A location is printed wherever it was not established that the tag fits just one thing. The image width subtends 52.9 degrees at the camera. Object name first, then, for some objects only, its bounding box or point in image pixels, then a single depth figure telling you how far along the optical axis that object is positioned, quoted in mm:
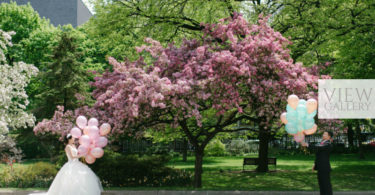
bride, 10047
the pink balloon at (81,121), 10867
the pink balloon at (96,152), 10625
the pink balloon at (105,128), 11047
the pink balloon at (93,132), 10711
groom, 10195
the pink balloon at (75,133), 10720
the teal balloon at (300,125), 10500
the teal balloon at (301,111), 10375
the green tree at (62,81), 29109
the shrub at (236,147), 35562
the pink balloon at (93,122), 10914
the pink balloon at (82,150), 10531
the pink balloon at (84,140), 10525
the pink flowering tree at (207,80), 11430
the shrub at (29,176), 15148
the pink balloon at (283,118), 10797
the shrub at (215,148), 33472
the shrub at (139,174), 14727
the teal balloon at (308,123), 10453
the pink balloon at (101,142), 10859
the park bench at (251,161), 20125
